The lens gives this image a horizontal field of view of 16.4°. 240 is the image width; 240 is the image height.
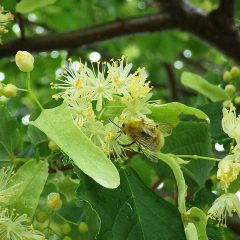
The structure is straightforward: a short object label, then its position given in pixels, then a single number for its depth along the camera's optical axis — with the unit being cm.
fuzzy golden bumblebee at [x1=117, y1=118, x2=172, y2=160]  24
